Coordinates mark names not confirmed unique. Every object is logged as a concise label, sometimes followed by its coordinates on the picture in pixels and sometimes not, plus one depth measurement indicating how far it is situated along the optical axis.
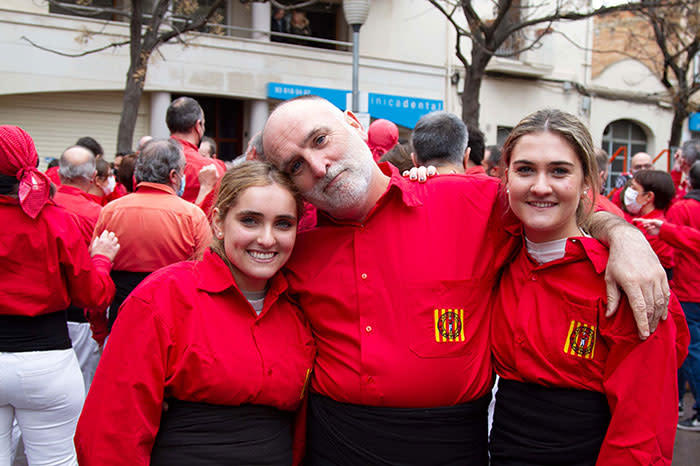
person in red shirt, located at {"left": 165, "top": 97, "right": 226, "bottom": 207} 5.34
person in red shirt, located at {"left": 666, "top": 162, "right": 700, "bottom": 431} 5.55
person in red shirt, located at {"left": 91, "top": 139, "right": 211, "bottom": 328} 4.27
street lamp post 9.17
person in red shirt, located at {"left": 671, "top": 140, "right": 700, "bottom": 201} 7.30
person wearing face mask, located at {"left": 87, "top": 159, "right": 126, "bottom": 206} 5.96
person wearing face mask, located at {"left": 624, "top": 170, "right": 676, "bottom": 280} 5.87
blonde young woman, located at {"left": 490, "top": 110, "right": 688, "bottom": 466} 1.97
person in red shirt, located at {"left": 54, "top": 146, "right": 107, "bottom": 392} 4.64
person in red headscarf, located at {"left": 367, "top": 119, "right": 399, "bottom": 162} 5.95
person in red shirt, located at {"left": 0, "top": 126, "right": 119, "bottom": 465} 3.11
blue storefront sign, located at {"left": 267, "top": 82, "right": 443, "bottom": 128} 15.55
